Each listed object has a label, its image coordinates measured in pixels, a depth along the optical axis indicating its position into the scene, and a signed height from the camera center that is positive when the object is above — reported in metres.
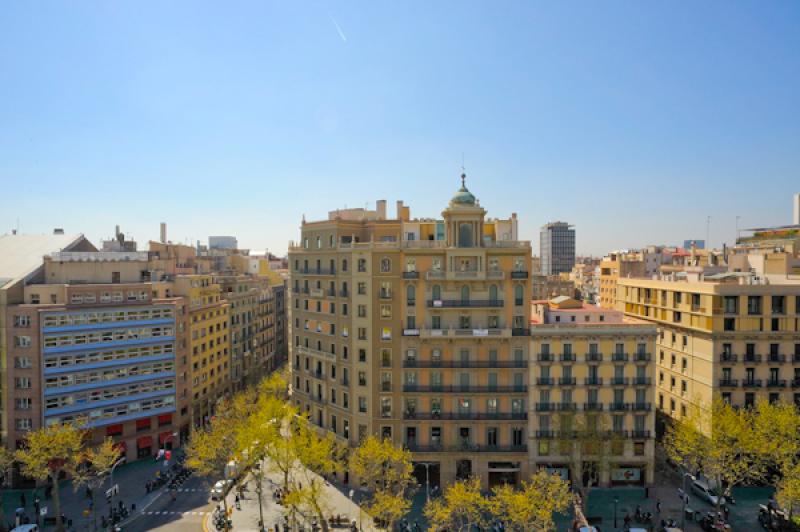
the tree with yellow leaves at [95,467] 59.25 -26.05
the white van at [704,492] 59.94 -28.53
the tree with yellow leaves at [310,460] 48.41 -21.67
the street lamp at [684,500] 54.64 -28.02
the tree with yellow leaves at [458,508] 46.22 -23.25
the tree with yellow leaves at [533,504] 44.75 -22.95
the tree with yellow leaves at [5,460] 58.60 -23.94
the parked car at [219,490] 59.17 -27.52
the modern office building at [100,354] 66.75 -13.13
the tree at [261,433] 54.88 -19.37
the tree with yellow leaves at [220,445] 57.16 -22.06
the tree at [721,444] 54.25 -20.51
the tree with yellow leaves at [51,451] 55.80 -21.77
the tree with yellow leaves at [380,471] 49.13 -23.42
